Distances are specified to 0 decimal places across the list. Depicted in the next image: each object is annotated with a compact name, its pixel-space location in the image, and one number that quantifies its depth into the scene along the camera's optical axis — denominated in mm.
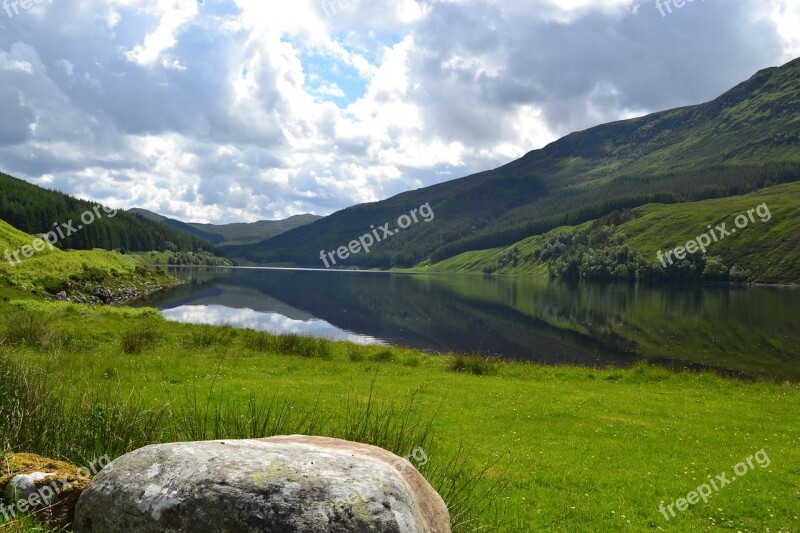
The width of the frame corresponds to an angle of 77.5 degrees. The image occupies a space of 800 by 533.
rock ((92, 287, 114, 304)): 63056
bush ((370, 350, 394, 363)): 33400
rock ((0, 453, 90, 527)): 6198
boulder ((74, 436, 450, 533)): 4730
